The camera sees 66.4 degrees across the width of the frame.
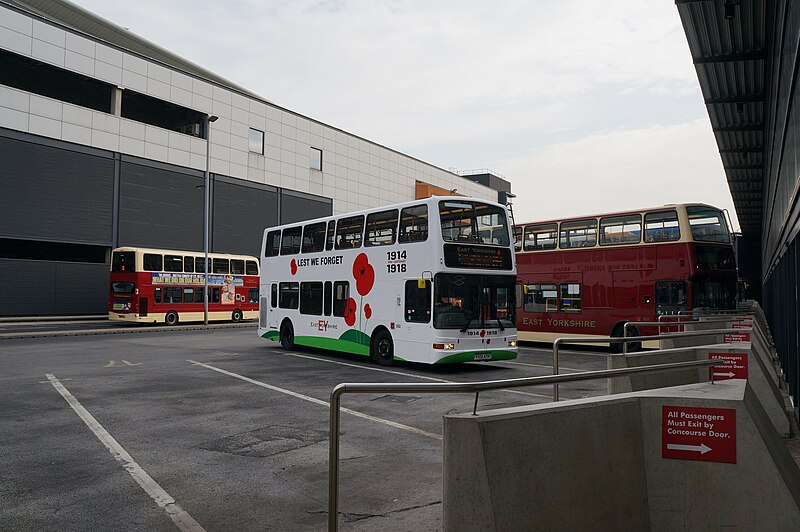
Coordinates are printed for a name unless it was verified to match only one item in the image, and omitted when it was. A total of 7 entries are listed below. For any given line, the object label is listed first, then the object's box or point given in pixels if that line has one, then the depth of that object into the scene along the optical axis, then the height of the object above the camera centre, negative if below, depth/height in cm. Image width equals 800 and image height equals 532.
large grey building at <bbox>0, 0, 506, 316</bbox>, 3300 +915
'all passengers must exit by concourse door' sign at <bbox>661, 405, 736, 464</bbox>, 430 -96
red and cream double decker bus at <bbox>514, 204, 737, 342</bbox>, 1694 +92
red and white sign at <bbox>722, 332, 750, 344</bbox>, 888 -58
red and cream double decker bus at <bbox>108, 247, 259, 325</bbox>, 2973 +79
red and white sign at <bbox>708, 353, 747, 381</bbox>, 543 -62
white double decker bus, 1388 +42
